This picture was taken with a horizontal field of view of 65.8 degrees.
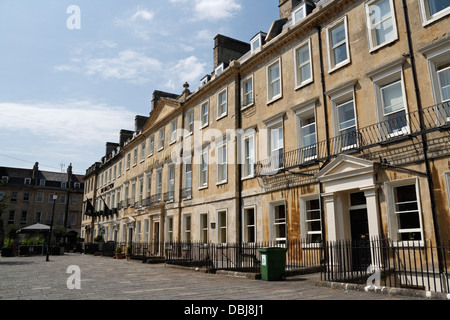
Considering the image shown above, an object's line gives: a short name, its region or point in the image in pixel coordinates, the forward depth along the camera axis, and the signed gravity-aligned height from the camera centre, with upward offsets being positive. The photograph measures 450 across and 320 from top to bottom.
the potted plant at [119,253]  27.19 -1.21
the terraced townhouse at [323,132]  10.89 +4.30
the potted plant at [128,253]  25.33 -1.13
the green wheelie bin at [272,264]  11.16 -0.89
